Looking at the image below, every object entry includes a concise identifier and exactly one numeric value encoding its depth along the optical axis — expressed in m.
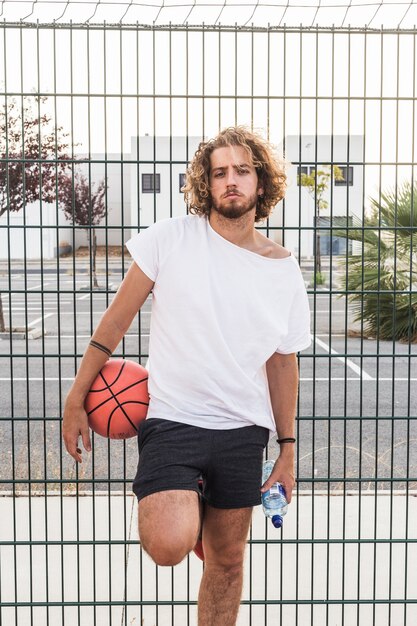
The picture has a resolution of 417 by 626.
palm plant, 13.71
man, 2.96
